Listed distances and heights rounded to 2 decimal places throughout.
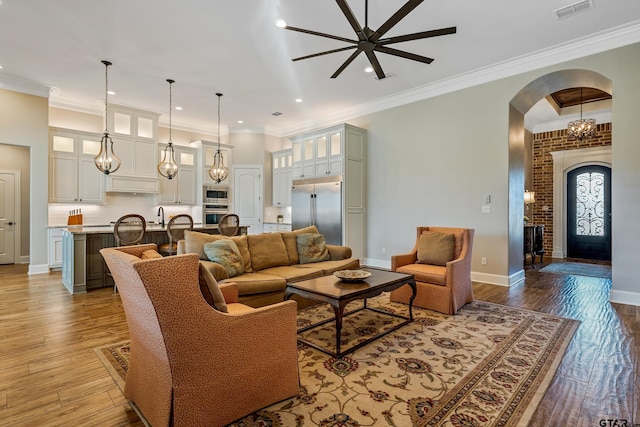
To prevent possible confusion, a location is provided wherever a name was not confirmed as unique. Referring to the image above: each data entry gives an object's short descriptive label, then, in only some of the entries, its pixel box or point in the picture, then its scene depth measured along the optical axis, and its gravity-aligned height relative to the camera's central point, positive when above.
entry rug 5.50 -1.00
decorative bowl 2.87 -0.56
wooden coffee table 2.46 -0.63
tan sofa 3.07 -0.59
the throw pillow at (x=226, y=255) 3.20 -0.42
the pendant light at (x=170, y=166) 5.59 +0.83
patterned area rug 1.76 -1.09
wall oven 7.75 +0.05
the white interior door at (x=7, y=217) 6.68 -0.08
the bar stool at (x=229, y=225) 5.26 -0.19
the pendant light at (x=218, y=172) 6.18 +0.81
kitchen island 4.36 -0.62
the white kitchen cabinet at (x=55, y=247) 5.77 -0.62
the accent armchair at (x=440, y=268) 3.46 -0.63
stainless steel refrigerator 6.16 +0.18
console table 6.31 -0.50
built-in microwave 7.76 +0.49
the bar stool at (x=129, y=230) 4.34 -0.23
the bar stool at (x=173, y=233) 4.77 -0.30
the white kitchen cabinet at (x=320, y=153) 6.15 +1.26
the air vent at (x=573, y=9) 3.27 +2.16
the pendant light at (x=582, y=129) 5.93 +1.62
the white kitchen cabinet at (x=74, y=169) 5.94 +0.85
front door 6.89 +0.05
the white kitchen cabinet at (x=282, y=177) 7.82 +0.93
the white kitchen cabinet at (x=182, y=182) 7.27 +0.73
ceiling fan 2.57 +1.62
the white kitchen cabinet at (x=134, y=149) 6.36 +1.33
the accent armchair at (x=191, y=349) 1.45 -0.70
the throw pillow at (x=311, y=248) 4.09 -0.44
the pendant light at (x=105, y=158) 4.73 +0.83
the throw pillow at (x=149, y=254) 1.86 -0.24
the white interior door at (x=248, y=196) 8.10 +0.46
